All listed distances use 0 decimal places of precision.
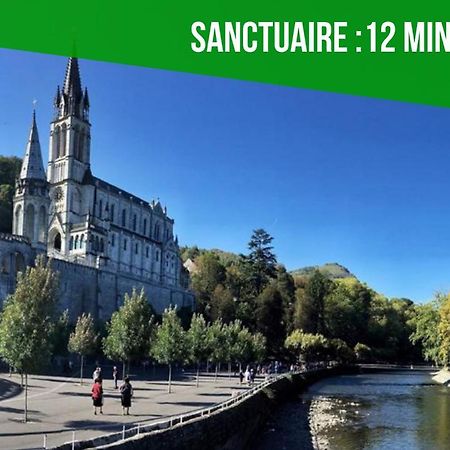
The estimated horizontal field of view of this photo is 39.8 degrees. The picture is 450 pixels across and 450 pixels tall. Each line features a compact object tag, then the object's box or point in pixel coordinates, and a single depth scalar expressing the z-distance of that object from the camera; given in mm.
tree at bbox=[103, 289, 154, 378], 36750
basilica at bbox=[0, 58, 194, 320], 73306
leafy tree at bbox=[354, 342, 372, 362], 113594
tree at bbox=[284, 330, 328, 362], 94312
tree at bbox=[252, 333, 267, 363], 63894
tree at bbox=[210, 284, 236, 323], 90375
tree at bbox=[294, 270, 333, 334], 108188
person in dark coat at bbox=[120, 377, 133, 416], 22500
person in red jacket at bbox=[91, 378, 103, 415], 22750
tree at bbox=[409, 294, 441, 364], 75875
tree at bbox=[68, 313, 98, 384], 42594
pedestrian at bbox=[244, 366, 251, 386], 45625
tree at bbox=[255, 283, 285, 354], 93500
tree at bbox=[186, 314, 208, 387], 45906
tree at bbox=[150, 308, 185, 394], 39312
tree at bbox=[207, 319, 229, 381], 51388
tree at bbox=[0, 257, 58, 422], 22719
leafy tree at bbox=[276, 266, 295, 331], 109288
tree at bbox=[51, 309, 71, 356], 51159
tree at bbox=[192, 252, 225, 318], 106275
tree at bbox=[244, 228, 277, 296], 105938
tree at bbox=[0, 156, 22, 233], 96750
